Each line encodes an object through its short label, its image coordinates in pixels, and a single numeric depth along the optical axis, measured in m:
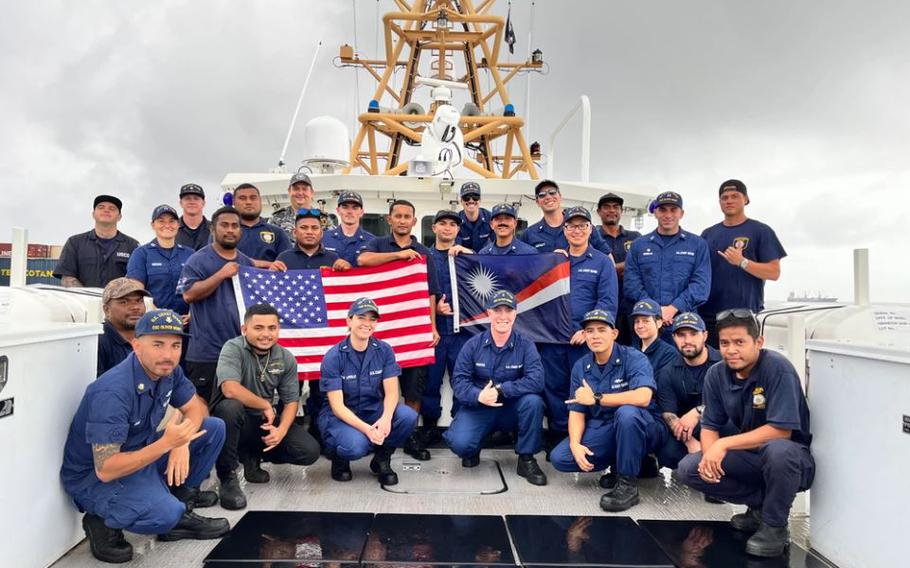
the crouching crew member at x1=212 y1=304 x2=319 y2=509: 3.76
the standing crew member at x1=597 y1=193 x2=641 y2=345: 5.43
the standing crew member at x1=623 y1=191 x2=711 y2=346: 4.59
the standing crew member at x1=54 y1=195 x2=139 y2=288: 5.22
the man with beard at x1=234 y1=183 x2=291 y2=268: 5.02
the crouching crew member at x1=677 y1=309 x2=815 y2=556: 3.05
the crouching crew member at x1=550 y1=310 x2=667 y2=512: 3.74
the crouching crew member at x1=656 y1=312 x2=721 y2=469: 3.83
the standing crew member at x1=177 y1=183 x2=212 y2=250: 5.35
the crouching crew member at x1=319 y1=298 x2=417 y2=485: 3.97
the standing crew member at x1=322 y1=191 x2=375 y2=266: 5.25
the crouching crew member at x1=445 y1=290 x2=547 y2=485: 4.19
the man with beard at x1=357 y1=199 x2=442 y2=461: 4.73
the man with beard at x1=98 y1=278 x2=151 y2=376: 3.49
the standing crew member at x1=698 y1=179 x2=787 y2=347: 4.73
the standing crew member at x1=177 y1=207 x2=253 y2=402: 4.23
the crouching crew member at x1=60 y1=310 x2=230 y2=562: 2.77
